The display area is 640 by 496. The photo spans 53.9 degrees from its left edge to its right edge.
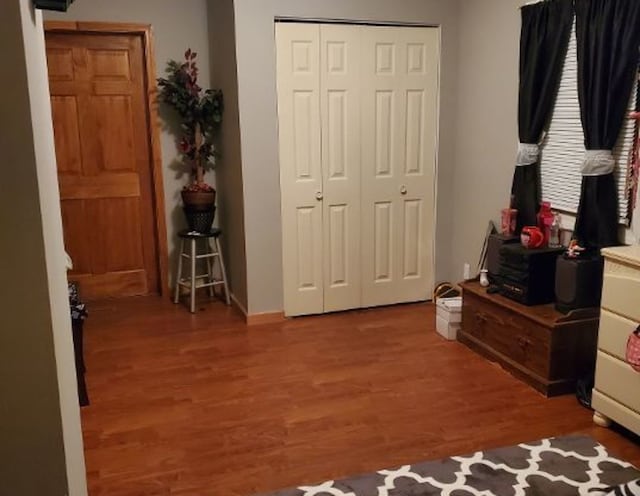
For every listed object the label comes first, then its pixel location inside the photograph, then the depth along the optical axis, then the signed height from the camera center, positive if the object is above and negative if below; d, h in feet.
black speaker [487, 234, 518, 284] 12.01 -2.47
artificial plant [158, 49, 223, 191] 14.78 +0.37
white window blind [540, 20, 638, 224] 10.50 -0.57
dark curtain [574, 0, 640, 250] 9.90 +0.54
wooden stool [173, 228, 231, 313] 15.10 -3.36
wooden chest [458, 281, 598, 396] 10.45 -3.75
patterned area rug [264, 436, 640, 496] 7.93 -4.54
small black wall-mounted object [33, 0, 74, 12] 4.37 +0.88
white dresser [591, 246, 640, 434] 8.72 -3.11
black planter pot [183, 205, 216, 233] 15.06 -2.17
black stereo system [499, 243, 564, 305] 11.15 -2.67
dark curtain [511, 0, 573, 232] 11.31 +0.81
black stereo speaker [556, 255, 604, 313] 10.30 -2.61
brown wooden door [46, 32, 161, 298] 14.98 -0.80
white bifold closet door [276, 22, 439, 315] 13.61 -0.81
